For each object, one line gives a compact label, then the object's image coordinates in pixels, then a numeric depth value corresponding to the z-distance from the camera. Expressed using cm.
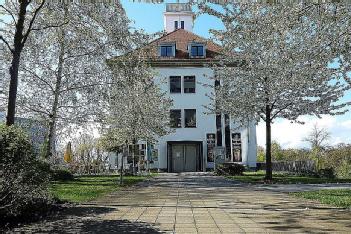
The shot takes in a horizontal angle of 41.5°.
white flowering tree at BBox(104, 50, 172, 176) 1762
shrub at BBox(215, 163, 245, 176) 3228
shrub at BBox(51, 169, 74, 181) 2370
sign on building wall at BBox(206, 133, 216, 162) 4484
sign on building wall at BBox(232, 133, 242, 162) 4544
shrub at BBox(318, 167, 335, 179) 2756
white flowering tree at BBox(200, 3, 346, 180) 2192
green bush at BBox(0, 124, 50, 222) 782
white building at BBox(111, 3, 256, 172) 4497
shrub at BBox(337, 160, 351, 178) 2742
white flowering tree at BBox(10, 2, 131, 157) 2369
